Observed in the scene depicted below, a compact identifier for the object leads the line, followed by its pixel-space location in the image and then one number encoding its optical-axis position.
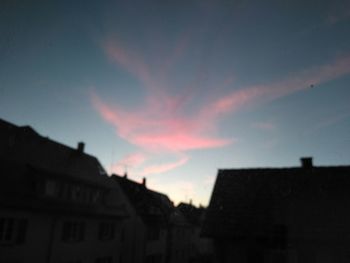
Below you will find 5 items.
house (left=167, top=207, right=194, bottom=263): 46.74
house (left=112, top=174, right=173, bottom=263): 39.25
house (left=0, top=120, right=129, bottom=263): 21.92
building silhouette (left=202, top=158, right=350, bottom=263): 22.69
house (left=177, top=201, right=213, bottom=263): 57.83
